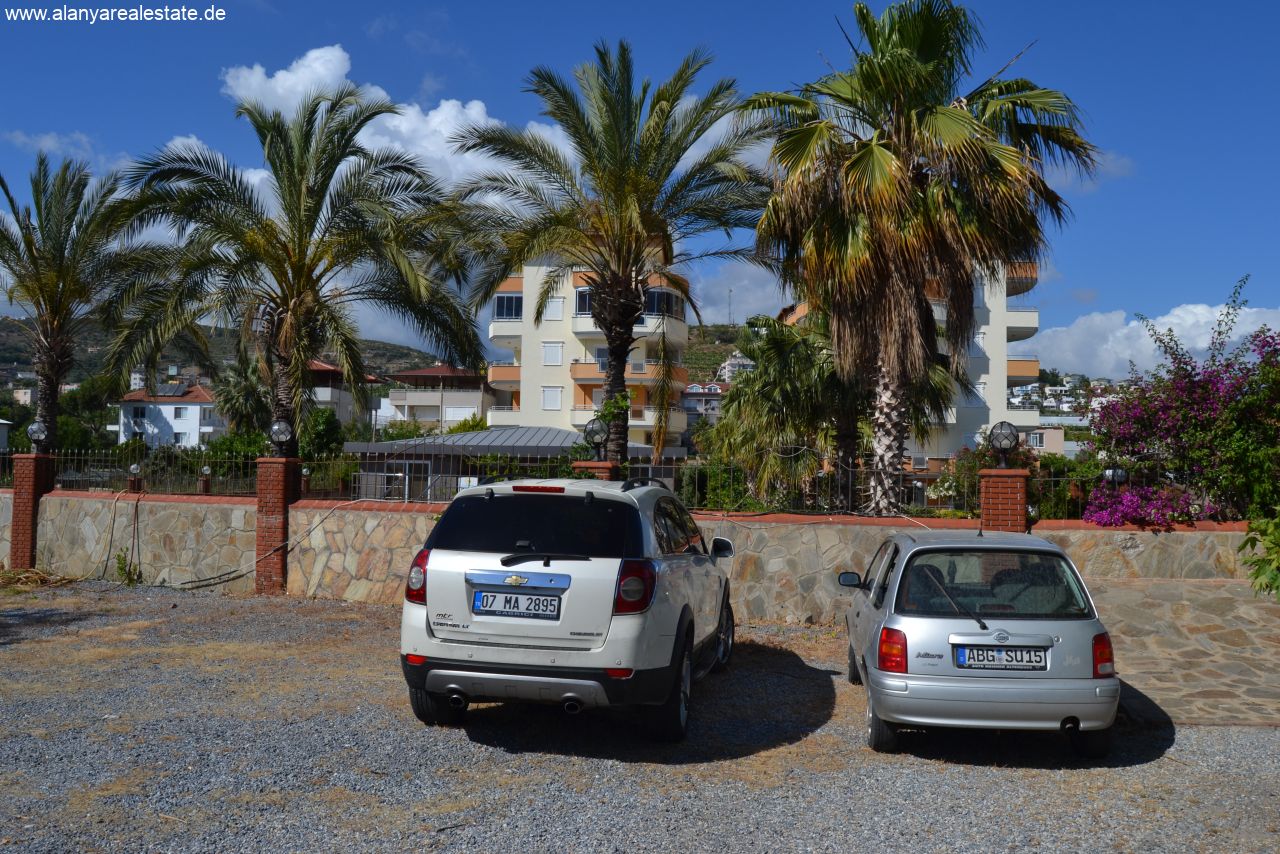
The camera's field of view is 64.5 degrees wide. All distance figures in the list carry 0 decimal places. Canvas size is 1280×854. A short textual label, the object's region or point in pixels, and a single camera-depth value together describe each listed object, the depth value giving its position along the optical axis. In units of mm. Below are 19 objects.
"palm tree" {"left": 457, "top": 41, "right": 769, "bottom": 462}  15227
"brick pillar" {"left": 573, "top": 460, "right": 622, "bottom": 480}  13094
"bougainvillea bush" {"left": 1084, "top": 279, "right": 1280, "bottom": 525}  11938
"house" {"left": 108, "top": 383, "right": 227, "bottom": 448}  91562
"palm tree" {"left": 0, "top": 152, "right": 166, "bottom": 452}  20156
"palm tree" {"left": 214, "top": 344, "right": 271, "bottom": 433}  54875
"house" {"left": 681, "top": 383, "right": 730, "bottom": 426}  97575
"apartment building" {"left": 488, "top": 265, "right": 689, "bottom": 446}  49344
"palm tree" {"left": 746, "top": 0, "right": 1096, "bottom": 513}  12867
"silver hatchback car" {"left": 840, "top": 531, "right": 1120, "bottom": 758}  6355
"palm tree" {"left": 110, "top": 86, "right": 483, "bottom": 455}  16547
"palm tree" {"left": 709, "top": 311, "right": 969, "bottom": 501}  20578
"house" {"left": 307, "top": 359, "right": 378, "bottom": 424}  78562
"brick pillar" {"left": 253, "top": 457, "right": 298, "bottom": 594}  14391
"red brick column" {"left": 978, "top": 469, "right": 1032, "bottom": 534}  11828
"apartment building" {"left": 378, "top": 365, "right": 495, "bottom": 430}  64706
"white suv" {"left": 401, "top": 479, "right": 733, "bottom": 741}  6379
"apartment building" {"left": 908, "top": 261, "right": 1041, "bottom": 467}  46125
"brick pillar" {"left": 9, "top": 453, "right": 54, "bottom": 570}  16938
